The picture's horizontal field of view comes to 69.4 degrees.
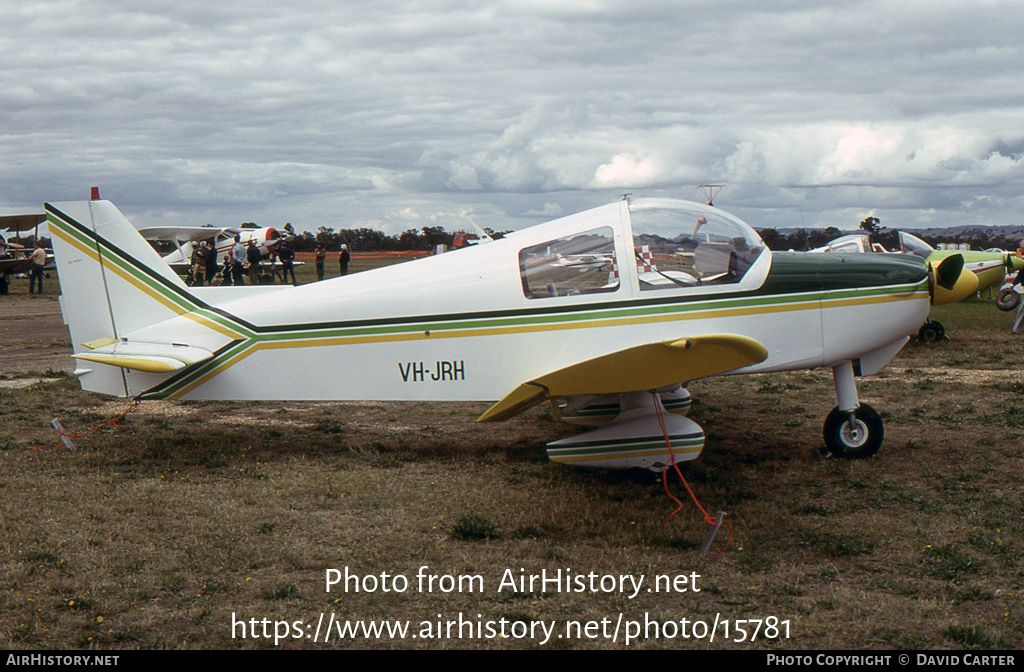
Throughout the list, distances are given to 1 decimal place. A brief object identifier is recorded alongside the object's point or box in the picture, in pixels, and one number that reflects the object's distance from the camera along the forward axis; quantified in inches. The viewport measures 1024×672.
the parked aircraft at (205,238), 1274.6
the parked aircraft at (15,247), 1087.4
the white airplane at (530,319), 225.6
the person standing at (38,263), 1073.5
